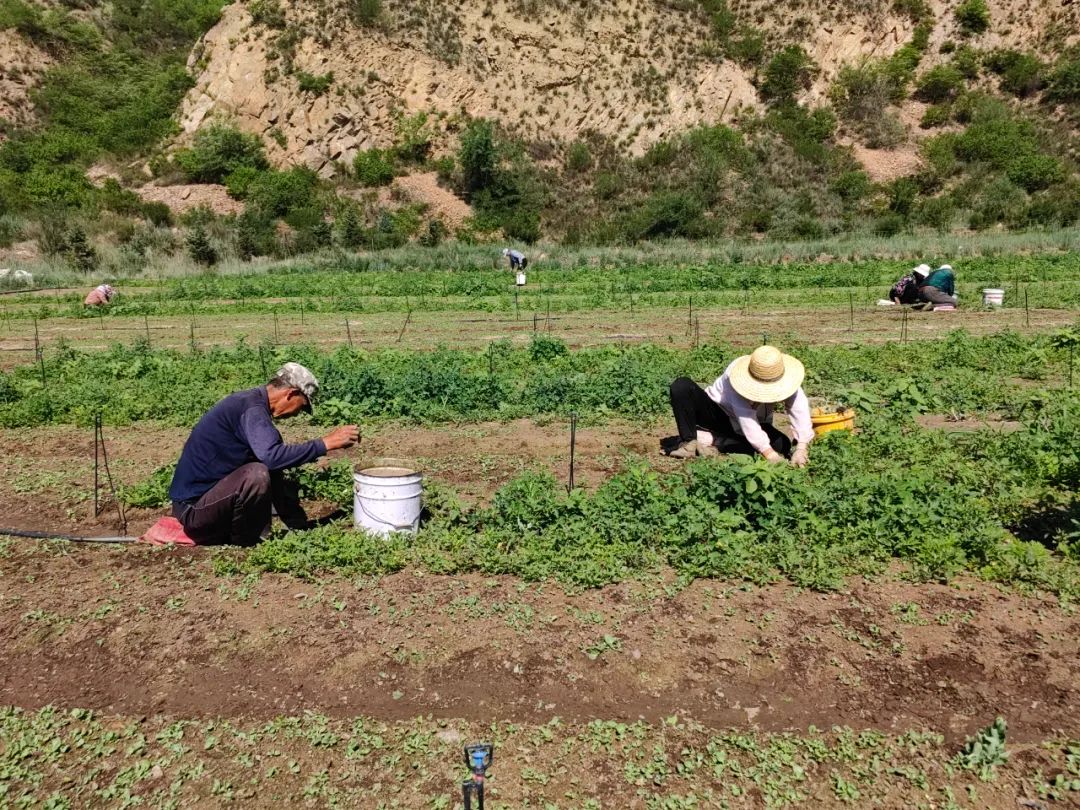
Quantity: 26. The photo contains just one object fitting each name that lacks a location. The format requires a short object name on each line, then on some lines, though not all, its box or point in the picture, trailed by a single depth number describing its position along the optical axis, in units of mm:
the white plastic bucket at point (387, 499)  4930
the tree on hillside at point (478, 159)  38500
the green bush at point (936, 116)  42875
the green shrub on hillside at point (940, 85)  43719
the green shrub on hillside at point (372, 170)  39094
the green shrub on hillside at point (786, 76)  43812
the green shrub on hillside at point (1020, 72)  43594
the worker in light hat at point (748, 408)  5746
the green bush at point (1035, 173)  38688
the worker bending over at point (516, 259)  25250
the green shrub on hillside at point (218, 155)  37812
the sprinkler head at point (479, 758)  2422
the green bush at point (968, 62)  44406
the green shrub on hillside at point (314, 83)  39469
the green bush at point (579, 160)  41562
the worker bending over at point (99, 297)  19250
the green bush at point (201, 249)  30578
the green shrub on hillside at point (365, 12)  41281
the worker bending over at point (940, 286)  14961
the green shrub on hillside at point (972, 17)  45375
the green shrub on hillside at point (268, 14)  40625
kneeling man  4906
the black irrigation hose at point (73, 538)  5117
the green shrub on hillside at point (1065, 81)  42125
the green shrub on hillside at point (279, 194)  36544
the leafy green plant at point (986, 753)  3062
